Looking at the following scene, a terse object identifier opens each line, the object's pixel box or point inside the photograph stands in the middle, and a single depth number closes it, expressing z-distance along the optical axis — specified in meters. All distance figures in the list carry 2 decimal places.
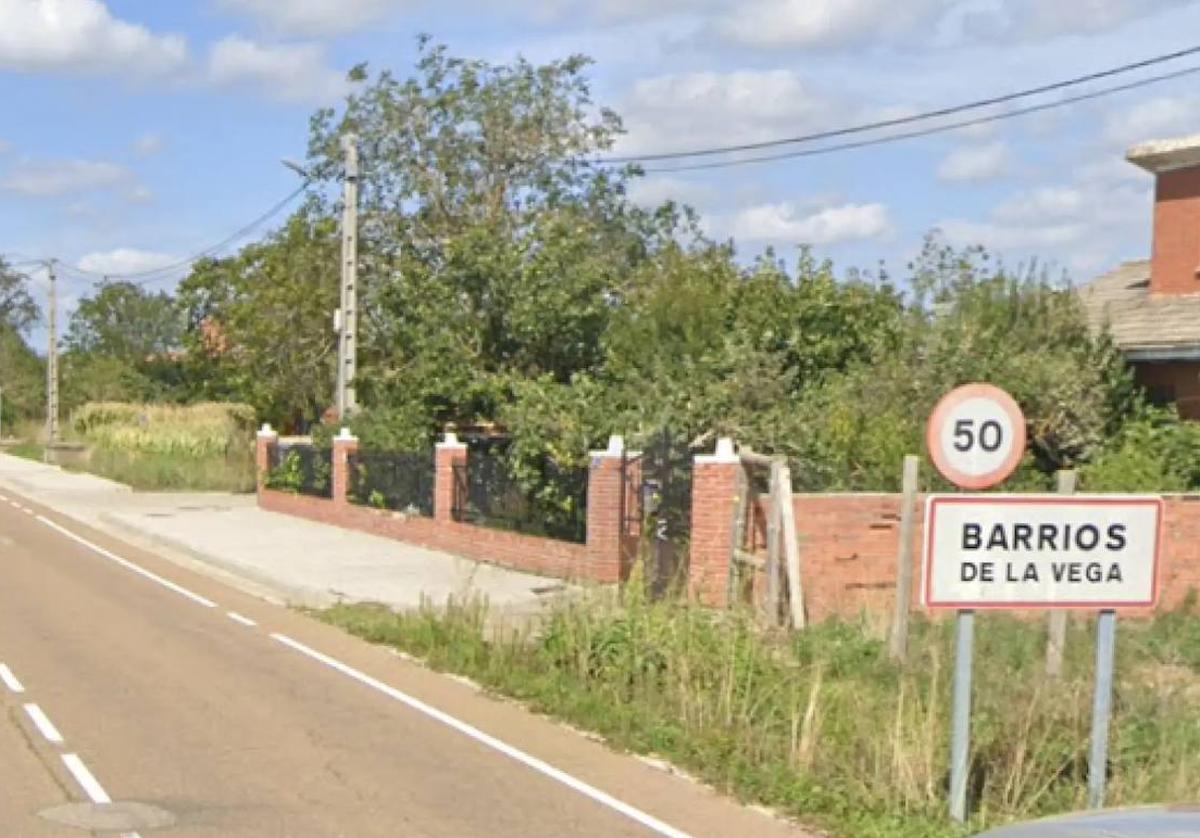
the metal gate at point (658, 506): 18.58
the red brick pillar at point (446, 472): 24.94
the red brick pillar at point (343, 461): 29.97
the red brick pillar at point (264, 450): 35.72
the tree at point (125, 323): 116.00
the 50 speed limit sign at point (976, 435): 8.28
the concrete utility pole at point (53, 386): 62.12
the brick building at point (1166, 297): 21.64
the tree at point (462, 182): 35.53
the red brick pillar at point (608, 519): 19.80
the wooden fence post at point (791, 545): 15.41
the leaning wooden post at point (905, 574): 12.96
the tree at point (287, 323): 42.72
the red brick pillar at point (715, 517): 17.06
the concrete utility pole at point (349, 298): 31.38
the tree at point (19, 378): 95.06
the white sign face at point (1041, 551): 8.02
